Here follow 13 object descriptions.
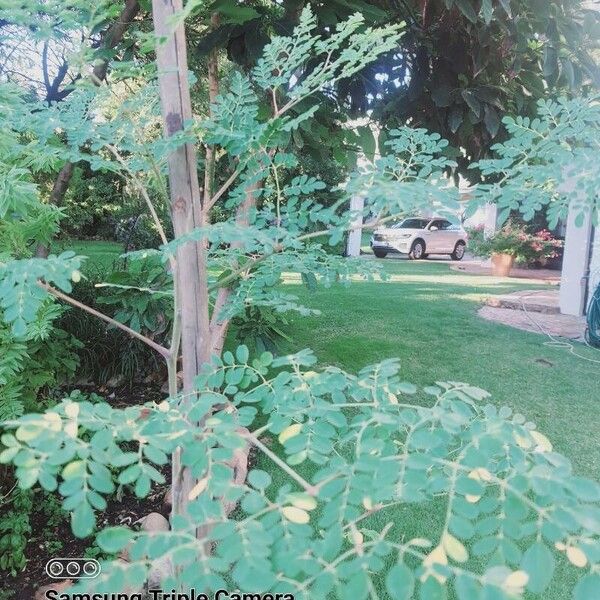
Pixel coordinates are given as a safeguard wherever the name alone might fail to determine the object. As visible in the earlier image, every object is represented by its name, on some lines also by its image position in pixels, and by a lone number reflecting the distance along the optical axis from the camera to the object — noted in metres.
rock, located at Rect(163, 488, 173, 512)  2.55
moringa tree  0.60
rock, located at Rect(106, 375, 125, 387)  3.83
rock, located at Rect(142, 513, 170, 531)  2.24
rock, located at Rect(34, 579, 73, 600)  1.91
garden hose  5.81
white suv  17.03
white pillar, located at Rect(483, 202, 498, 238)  13.78
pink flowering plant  12.90
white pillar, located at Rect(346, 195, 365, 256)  16.73
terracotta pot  12.89
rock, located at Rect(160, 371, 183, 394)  3.53
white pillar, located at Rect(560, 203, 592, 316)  7.29
